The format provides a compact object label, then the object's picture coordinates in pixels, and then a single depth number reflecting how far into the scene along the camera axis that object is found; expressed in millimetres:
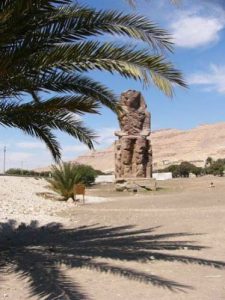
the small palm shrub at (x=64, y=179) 16414
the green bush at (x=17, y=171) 44816
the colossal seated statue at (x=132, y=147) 22980
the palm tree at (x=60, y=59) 5181
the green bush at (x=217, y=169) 41172
